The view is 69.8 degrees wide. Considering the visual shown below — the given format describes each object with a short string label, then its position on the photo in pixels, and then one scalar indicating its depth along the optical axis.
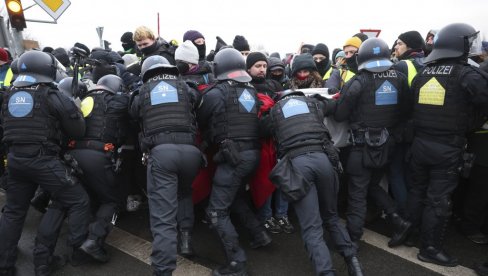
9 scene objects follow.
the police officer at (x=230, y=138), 3.34
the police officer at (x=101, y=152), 3.54
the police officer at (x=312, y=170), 2.98
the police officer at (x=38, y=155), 3.22
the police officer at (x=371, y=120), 3.56
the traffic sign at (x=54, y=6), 5.98
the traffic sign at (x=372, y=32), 7.05
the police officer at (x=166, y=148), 3.02
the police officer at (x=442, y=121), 3.23
